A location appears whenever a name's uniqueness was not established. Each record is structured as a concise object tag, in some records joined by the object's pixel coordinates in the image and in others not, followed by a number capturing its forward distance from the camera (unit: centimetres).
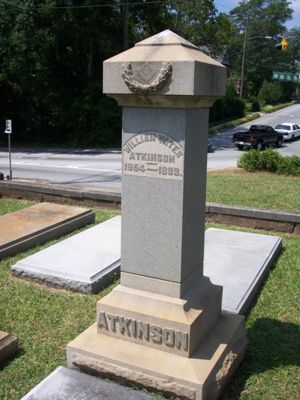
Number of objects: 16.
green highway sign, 5920
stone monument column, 377
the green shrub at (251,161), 1634
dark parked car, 2920
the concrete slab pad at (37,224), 754
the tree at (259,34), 8238
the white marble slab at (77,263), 621
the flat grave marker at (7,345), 451
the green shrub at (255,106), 5928
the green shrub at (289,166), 1548
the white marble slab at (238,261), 571
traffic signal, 2533
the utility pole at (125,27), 2879
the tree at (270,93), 6825
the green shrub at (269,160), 1593
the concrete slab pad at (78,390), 382
